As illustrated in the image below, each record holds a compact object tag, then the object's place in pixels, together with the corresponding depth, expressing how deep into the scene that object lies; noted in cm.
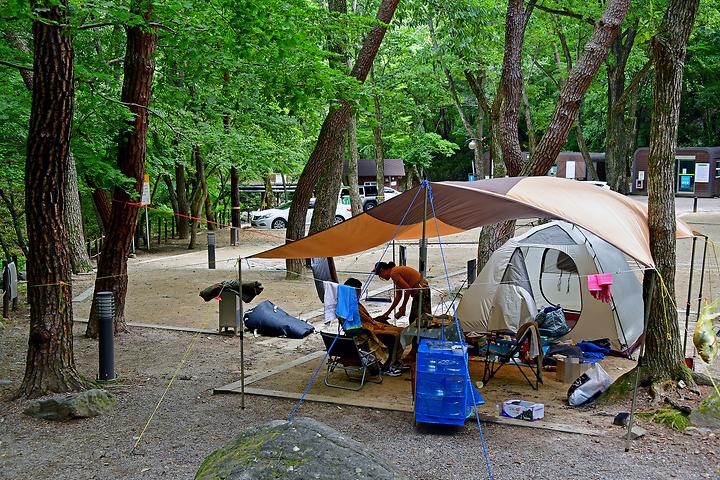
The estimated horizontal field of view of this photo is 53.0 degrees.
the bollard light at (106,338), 738
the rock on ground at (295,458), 314
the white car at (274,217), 2866
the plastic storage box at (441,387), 612
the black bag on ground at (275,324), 1016
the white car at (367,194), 3284
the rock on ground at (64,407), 626
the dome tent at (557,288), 898
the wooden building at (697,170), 3186
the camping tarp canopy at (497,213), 647
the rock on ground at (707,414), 605
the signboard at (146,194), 1227
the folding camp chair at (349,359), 739
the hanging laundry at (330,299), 718
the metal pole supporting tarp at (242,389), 681
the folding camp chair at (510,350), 755
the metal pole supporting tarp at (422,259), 625
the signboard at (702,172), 3180
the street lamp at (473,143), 2408
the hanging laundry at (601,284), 698
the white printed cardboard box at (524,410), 643
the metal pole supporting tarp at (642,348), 571
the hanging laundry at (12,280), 1142
